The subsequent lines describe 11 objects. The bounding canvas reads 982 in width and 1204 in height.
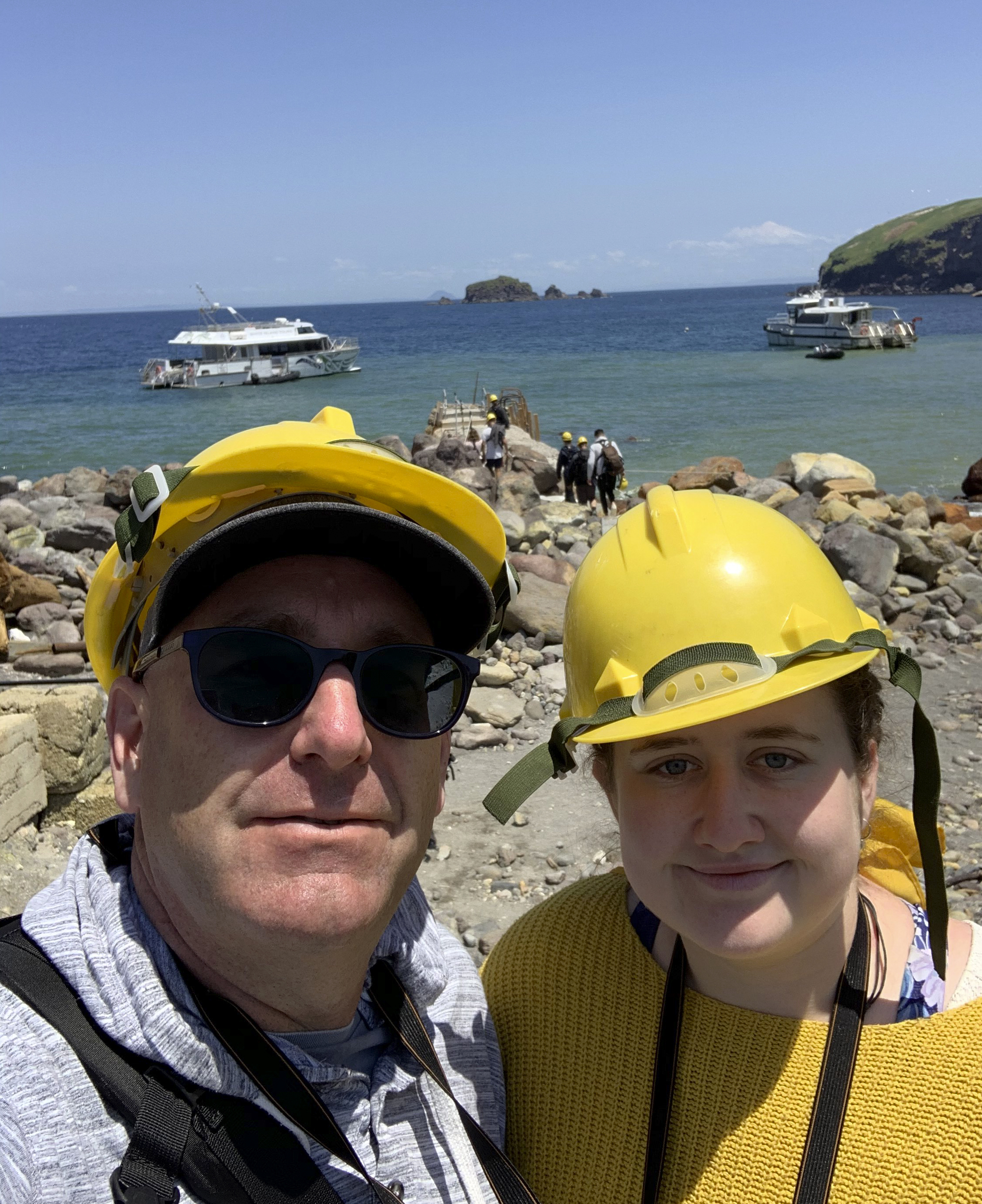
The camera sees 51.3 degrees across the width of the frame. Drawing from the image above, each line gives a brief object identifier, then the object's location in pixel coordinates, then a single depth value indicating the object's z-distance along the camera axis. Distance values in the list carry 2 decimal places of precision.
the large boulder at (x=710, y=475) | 22.53
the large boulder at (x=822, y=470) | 21.48
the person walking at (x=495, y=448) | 21.98
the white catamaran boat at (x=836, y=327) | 65.50
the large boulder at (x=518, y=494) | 19.11
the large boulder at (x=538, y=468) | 22.64
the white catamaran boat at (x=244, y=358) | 56.19
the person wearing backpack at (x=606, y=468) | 19.41
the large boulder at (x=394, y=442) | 23.72
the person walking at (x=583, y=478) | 20.77
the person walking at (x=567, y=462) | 21.08
